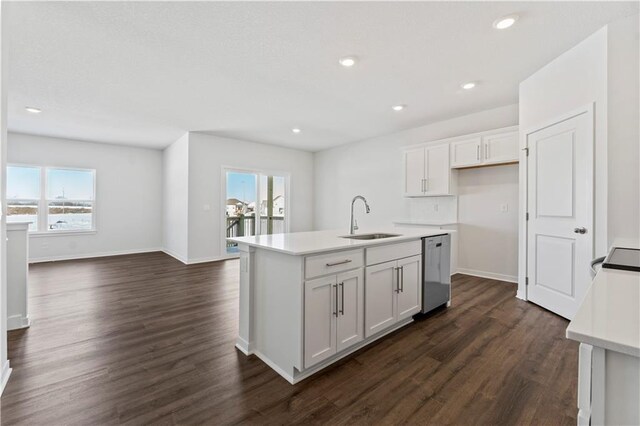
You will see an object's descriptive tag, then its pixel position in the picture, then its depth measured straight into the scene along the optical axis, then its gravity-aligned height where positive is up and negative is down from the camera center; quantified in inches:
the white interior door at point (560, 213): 106.0 -0.1
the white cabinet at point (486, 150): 155.7 +37.3
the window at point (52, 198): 223.9 +10.8
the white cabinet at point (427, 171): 182.5 +28.0
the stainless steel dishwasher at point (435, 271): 115.4 -25.9
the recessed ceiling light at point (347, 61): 110.7 +61.6
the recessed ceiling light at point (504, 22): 88.3 +62.3
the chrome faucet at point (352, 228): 108.1 -6.6
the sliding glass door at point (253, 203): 250.7 +7.5
